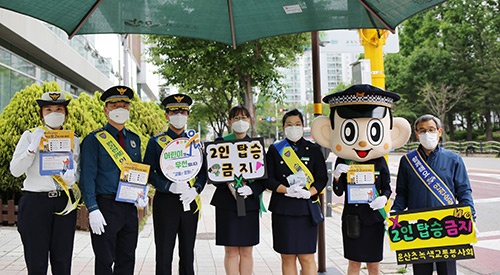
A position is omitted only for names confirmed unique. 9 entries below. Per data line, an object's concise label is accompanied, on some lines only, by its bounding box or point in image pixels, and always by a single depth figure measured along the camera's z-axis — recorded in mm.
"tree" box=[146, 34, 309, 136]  12328
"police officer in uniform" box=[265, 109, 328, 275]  4098
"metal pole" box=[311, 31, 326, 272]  5164
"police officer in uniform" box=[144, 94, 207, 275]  4062
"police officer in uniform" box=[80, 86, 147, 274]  3707
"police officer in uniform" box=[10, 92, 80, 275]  3623
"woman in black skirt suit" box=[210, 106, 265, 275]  4176
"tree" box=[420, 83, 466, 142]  37344
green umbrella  3736
